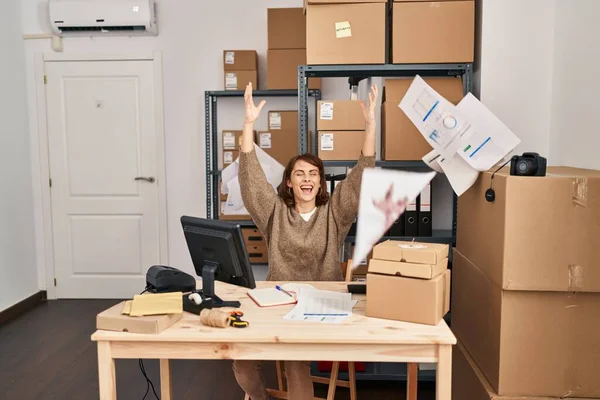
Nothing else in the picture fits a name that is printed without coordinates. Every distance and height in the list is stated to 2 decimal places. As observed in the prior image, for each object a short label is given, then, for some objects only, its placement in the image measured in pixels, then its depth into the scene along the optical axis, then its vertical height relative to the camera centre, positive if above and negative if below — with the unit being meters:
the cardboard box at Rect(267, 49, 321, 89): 3.98 +0.64
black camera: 1.82 -0.04
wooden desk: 1.52 -0.55
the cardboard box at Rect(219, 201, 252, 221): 4.07 -0.48
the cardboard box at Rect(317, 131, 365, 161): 2.81 +0.04
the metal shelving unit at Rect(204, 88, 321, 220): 4.13 +0.16
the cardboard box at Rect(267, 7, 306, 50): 3.93 +0.92
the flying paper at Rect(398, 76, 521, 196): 2.05 +0.07
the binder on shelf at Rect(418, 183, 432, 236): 2.86 -0.30
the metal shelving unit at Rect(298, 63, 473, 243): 2.76 +0.42
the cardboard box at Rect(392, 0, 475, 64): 2.70 +0.61
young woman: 2.42 -0.26
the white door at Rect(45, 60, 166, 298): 4.52 -0.19
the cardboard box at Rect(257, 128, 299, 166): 4.07 +0.07
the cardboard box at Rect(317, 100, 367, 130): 2.79 +0.19
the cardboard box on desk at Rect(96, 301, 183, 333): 1.56 -0.50
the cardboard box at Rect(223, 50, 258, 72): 4.13 +0.72
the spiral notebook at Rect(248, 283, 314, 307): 1.85 -0.52
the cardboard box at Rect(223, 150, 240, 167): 4.16 -0.02
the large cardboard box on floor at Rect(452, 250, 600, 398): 1.82 -0.66
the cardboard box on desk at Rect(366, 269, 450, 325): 1.61 -0.45
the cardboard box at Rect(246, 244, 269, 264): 4.12 -0.77
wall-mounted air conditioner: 4.24 +1.11
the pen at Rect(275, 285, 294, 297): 1.97 -0.51
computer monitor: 1.73 -0.34
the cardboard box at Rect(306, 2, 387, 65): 2.70 +0.61
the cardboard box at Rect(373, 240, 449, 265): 1.63 -0.31
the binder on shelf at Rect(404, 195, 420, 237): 2.86 -0.36
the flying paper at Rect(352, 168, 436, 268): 2.63 -0.25
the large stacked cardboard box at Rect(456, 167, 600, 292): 1.75 -0.27
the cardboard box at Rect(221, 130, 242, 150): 4.19 +0.10
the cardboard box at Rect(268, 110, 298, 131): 4.10 +0.25
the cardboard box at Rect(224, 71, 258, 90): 4.16 +0.58
